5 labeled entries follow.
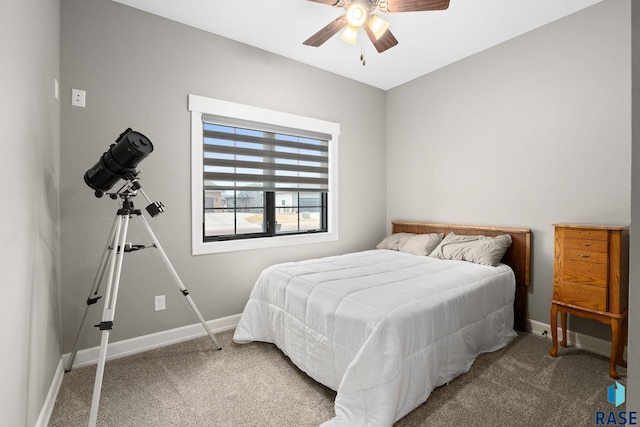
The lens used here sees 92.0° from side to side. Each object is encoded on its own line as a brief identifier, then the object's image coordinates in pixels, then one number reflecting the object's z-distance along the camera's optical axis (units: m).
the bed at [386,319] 1.60
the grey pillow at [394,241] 3.56
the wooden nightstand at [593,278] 2.08
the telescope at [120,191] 1.79
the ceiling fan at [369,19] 2.01
